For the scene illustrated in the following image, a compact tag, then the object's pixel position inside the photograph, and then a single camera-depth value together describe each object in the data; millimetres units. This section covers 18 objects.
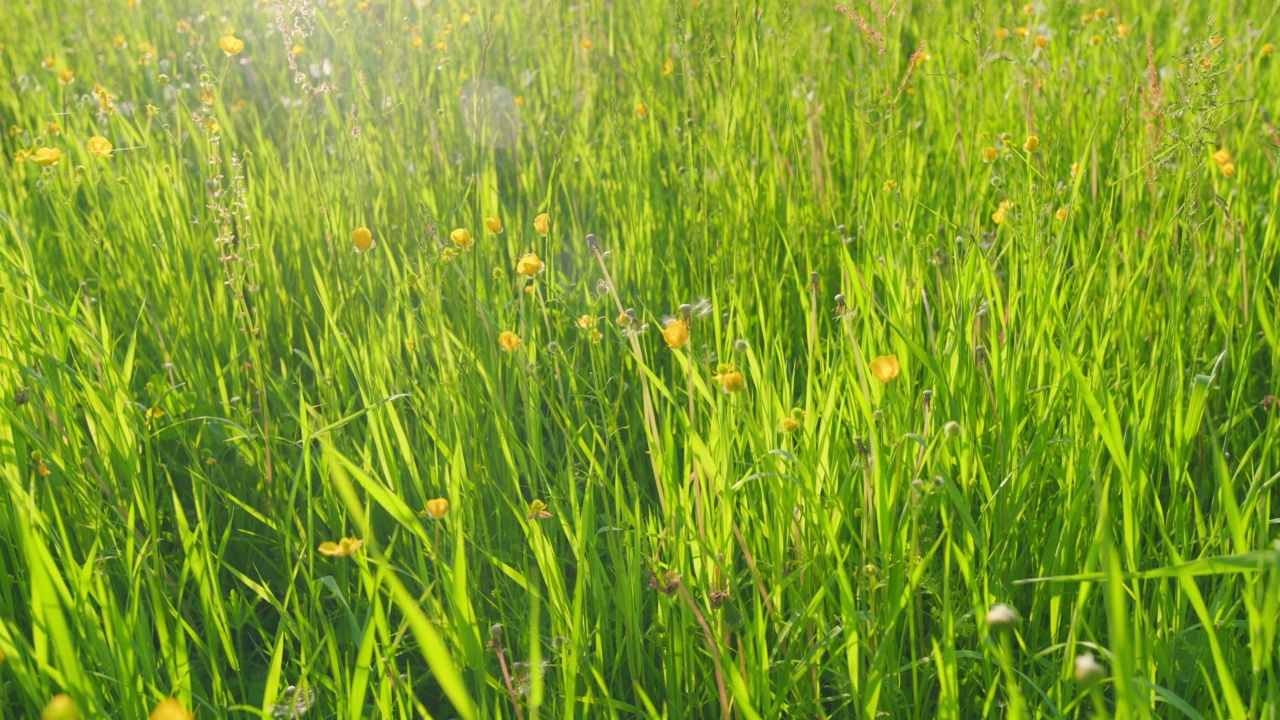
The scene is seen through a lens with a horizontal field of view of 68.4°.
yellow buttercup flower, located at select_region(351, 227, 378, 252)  1402
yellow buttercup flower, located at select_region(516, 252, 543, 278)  1356
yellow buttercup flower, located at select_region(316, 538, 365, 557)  991
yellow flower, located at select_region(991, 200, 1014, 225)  1676
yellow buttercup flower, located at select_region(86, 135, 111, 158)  1809
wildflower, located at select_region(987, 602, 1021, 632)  682
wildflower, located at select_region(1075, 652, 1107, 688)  606
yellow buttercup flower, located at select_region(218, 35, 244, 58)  1868
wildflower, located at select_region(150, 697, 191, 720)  719
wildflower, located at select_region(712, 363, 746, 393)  1051
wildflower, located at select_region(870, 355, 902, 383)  1089
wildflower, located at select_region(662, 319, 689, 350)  1148
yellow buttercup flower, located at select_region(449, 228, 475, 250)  1438
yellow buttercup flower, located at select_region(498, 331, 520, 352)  1352
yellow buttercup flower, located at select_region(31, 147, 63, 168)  1783
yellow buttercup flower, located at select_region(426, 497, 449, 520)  971
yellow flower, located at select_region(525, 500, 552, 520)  1117
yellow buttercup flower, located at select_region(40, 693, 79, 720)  639
